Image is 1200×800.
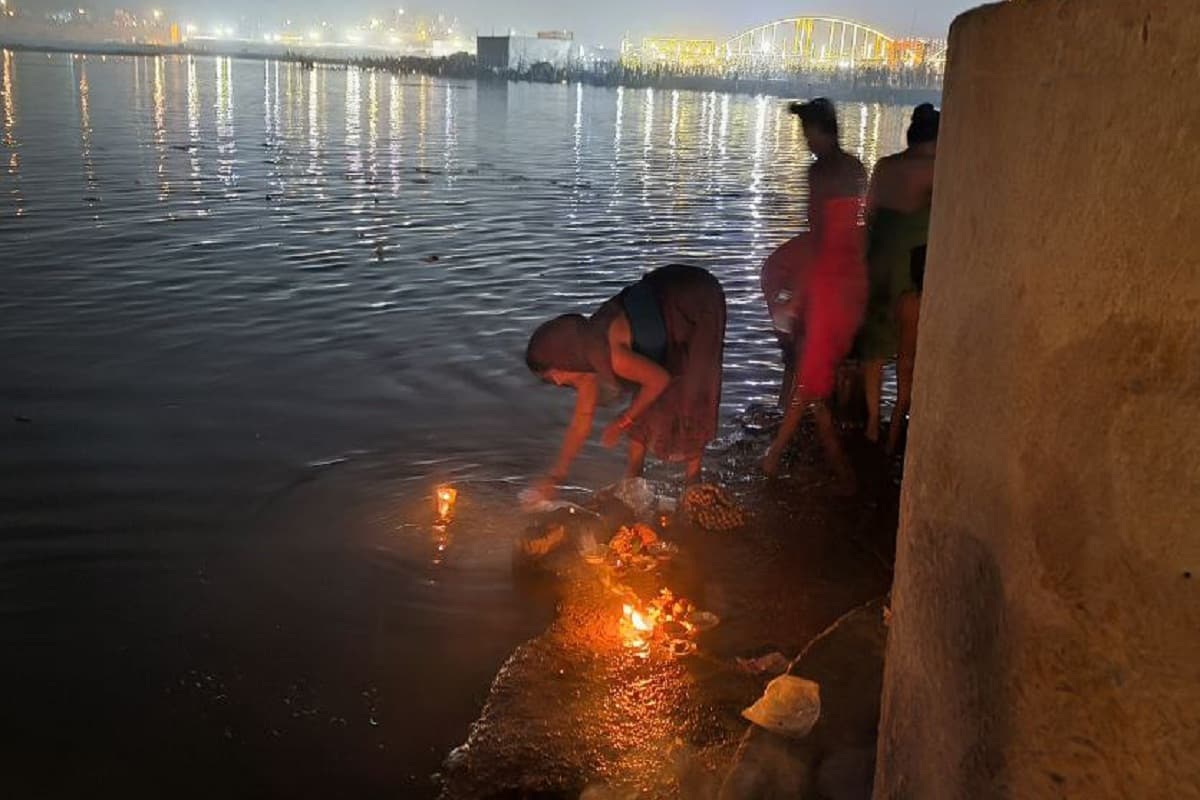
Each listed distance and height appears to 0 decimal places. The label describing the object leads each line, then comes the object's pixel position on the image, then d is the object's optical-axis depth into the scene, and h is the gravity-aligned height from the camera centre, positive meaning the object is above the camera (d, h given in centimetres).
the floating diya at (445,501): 579 -206
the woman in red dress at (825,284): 573 -71
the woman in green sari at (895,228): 597 -37
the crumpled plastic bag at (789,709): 318 -175
